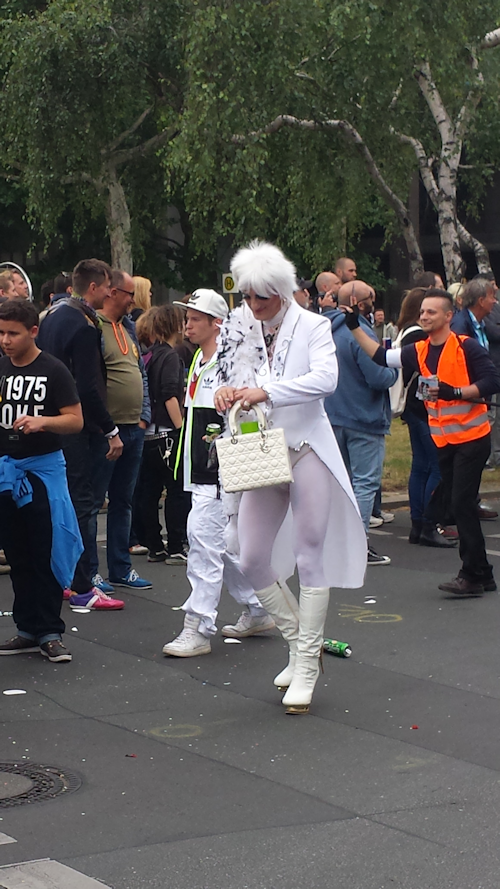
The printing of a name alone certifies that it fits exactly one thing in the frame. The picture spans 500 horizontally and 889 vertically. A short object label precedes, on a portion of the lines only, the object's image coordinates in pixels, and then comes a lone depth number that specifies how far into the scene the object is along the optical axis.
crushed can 6.88
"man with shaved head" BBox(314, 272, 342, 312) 10.73
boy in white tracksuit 6.92
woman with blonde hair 10.08
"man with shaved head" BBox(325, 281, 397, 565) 9.40
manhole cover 4.79
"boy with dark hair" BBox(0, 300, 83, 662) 6.82
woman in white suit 5.74
